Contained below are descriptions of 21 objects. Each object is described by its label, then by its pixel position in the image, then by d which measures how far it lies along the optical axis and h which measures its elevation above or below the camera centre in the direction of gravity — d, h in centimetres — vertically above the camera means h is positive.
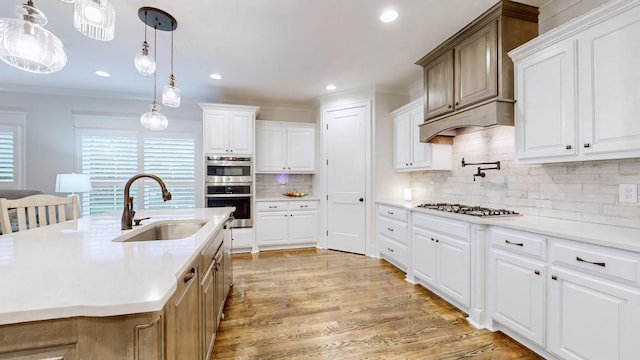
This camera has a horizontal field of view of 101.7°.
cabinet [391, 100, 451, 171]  321 +45
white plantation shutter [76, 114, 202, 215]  443 +29
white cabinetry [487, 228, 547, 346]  174 -73
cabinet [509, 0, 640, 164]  151 +61
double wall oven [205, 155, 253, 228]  421 -5
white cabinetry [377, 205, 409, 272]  326 -72
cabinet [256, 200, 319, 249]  442 -73
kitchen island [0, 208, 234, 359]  67 -32
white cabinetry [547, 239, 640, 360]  133 -68
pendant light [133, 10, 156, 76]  197 +91
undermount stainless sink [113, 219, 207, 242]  203 -37
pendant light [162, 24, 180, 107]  229 +77
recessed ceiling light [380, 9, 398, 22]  231 +150
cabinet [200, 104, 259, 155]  423 +88
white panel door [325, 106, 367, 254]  419 +5
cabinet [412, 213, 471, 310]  230 -74
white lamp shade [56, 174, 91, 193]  370 -2
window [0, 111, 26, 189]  411 +52
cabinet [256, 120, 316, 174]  472 +63
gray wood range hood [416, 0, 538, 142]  219 +106
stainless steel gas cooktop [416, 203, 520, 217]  226 -28
